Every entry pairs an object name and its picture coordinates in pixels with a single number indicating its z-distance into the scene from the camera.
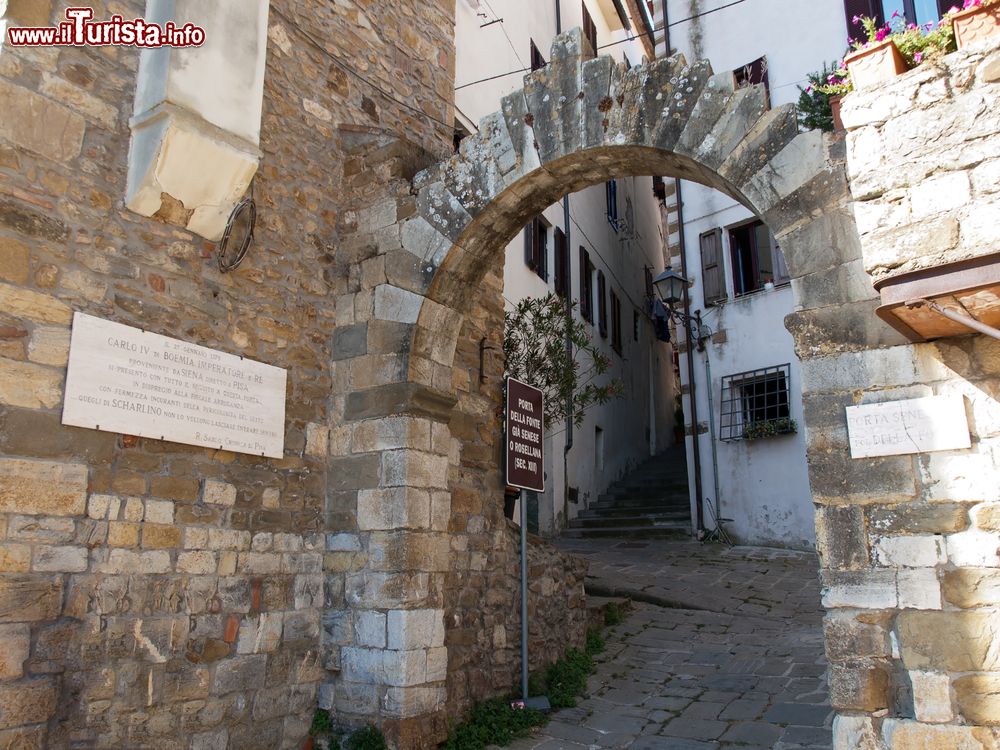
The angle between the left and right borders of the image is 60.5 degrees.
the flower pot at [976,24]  3.34
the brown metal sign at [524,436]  5.73
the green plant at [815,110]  7.00
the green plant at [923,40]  3.48
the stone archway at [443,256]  4.24
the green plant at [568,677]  5.59
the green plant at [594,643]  6.44
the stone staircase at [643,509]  11.15
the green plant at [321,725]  4.70
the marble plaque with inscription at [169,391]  3.81
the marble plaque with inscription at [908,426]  3.40
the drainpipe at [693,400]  10.91
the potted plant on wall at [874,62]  3.53
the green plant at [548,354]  8.70
